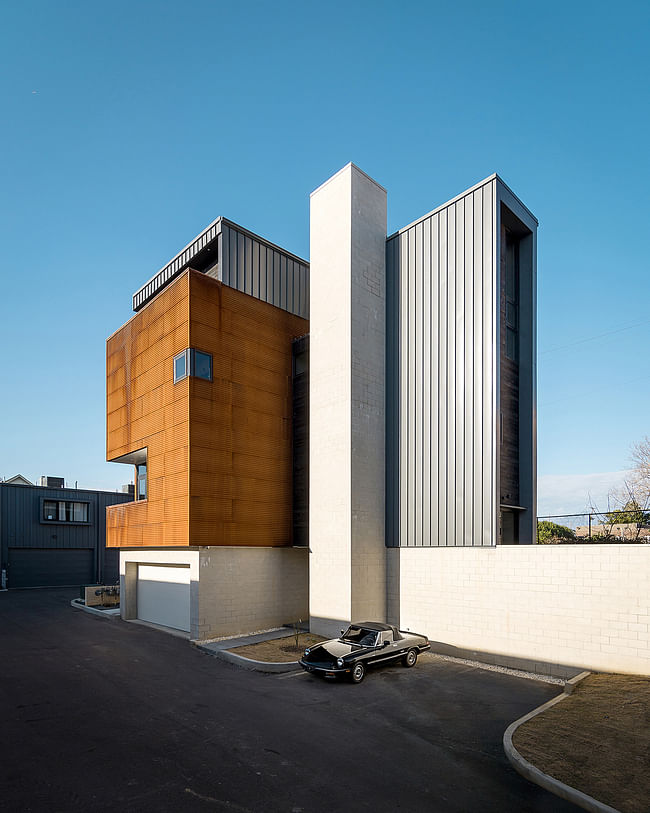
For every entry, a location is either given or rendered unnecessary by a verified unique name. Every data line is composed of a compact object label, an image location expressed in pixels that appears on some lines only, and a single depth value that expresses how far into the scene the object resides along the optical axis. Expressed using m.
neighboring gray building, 41.97
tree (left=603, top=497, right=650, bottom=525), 16.50
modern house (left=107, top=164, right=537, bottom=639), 18.17
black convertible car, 13.80
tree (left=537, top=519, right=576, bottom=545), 17.97
